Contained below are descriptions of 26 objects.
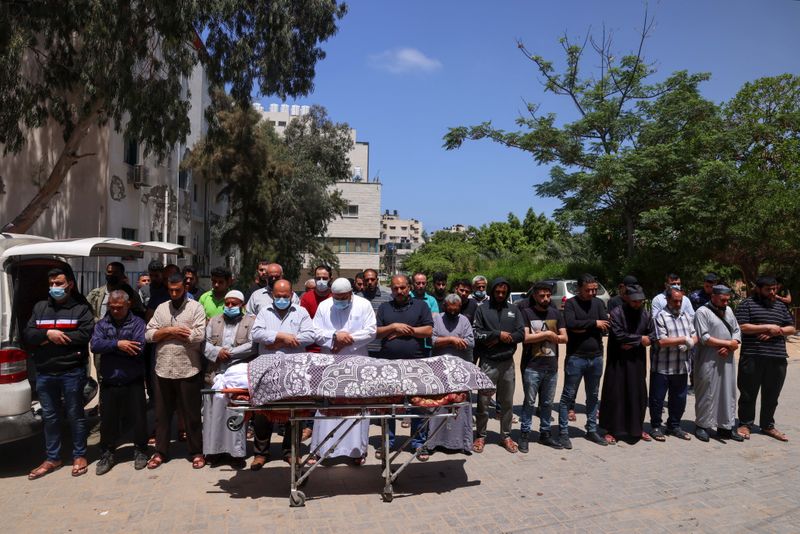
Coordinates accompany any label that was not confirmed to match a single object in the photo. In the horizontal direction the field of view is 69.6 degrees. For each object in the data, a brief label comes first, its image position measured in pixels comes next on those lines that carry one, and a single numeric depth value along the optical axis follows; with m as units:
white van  5.08
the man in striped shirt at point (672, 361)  6.74
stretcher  4.67
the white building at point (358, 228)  52.28
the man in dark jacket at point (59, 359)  5.27
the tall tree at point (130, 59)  10.03
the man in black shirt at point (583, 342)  6.46
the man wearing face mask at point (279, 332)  5.63
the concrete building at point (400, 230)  148.00
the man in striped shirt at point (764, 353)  6.88
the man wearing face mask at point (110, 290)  6.36
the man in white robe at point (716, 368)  6.76
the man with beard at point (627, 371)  6.62
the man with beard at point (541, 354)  6.30
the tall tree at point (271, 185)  23.88
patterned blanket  4.61
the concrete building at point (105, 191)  12.79
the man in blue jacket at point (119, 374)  5.46
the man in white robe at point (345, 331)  5.54
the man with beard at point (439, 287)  8.33
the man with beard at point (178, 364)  5.66
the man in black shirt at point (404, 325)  5.84
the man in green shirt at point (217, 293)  6.50
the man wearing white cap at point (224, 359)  5.62
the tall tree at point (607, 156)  21.92
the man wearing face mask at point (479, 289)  8.23
